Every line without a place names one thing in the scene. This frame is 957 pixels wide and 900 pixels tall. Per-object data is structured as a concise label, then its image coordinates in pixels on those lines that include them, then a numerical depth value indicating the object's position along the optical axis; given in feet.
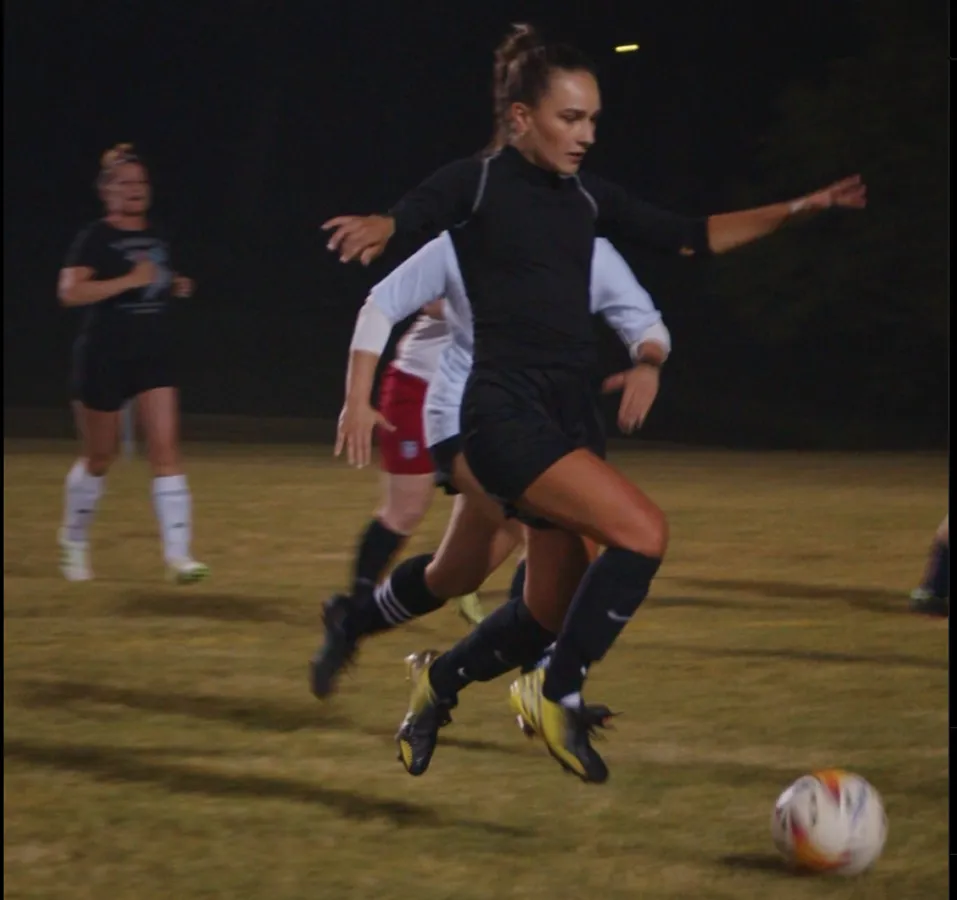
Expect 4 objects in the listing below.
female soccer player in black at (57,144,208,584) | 58.44
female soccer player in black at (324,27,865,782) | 32.50
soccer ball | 28.71
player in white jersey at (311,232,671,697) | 34.68
